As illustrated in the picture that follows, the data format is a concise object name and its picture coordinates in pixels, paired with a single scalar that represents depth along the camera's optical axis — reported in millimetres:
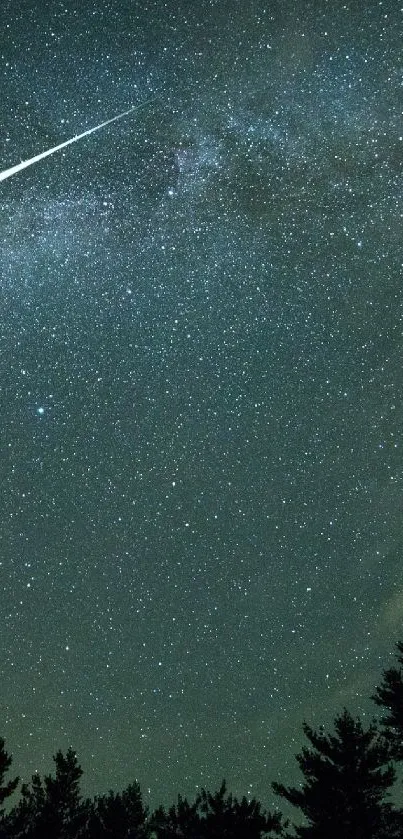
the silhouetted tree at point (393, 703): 12312
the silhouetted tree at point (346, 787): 11250
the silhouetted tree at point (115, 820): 14312
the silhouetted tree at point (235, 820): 12891
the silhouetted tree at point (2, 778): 13516
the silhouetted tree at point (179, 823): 14314
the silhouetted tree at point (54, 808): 13055
